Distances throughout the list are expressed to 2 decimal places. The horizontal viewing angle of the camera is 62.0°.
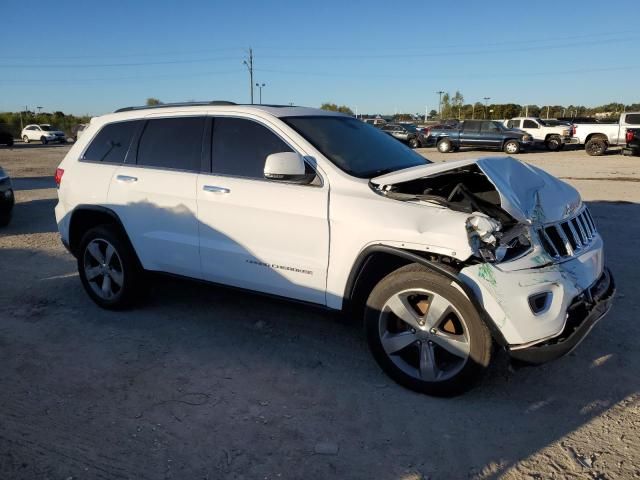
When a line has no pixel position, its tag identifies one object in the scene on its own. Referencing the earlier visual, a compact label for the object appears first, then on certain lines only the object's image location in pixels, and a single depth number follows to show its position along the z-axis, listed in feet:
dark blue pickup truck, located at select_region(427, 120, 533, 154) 85.05
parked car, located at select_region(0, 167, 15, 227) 28.32
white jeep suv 10.11
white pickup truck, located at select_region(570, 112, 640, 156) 78.33
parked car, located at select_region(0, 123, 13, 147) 125.70
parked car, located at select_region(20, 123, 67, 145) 143.13
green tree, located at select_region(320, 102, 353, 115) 260.79
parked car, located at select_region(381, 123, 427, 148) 102.23
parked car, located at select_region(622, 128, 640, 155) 71.26
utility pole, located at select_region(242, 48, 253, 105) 206.08
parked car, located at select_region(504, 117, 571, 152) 90.79
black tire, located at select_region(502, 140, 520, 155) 84.79
